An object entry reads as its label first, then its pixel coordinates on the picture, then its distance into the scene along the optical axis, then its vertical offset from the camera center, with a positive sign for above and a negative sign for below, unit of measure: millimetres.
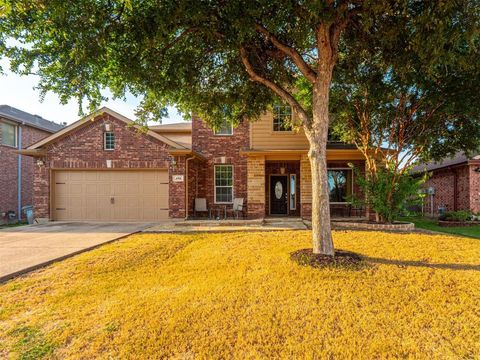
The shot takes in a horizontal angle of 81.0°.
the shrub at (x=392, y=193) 9477 -230
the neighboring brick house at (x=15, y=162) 14547 +1497
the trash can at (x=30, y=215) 12645 -1201
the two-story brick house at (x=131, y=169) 12141 +861
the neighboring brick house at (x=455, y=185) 13352 +45
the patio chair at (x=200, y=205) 13152 -816
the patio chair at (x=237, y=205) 12906 -812
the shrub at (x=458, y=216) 11383 -1234
